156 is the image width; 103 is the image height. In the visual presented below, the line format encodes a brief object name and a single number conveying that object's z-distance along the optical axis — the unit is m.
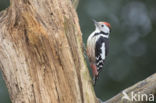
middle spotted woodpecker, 11.37
